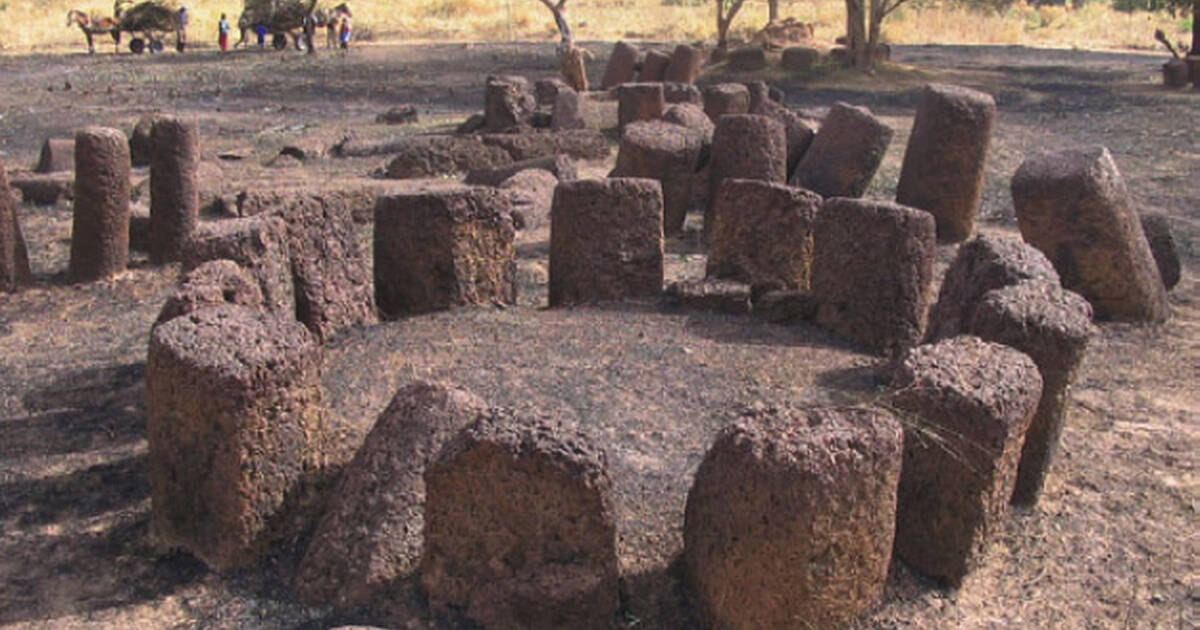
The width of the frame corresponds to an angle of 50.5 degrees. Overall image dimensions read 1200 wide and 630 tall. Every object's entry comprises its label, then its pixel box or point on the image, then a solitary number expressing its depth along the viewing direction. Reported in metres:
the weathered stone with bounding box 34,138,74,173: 12.99
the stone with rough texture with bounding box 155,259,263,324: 5.16
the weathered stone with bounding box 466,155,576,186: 11.59
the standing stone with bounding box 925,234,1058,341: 5.66
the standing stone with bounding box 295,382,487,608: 4.25
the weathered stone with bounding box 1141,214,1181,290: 8.34
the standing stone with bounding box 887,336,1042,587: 4.29
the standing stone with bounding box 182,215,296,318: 5.93
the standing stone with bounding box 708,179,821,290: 7.49
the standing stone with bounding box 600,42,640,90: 22.66
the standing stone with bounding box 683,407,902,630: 3.78
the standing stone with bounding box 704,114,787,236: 9.92
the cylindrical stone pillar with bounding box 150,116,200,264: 9.08
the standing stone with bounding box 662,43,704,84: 21.44
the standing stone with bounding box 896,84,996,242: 9.53
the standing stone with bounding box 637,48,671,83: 21.86
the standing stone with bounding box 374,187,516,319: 6.86
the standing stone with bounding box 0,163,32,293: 8.38
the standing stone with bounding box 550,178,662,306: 7.30
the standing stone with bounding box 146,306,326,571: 4.34
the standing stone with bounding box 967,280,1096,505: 4.88
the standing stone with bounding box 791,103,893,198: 10.45
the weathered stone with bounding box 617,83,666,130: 15.13
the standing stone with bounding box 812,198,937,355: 6.57
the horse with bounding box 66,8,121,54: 32.00
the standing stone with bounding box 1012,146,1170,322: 7.41
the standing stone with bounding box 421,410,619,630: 3.94
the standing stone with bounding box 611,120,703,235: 10.02
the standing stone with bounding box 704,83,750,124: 14.61
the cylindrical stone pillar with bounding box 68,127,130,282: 8.58
